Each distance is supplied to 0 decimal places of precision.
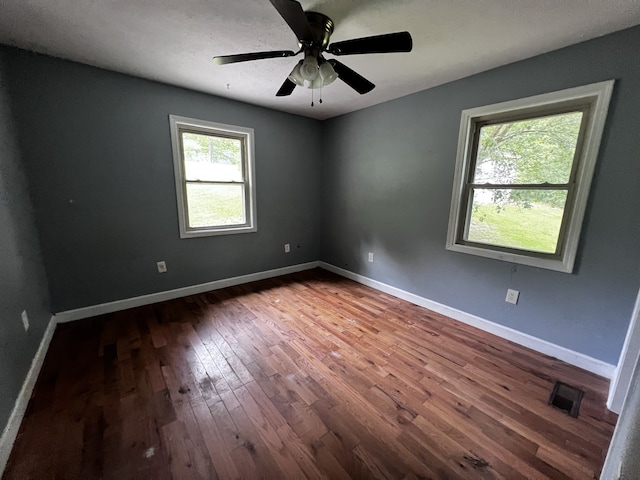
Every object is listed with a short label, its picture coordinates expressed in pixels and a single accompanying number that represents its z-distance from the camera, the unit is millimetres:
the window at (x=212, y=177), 2777
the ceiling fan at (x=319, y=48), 1245
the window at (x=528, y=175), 1771
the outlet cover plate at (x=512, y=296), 2131
